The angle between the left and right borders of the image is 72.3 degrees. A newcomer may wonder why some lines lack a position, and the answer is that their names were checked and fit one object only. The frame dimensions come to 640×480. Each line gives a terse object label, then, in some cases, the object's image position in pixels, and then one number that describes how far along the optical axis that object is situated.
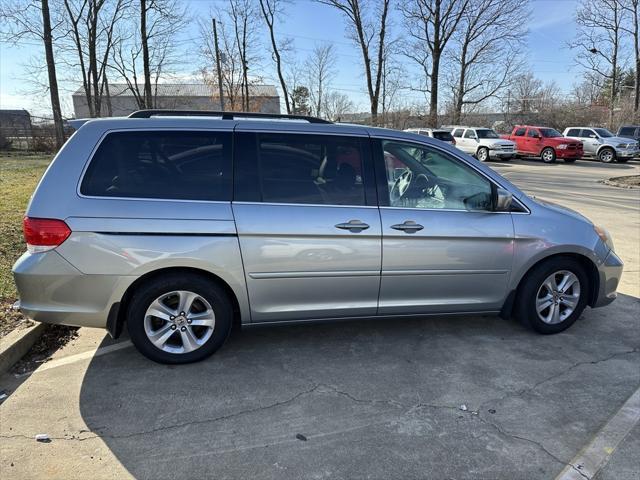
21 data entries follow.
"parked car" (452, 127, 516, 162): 23.27
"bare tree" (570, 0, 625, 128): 33.62
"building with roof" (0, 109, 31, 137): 24.25
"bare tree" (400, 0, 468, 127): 30.33
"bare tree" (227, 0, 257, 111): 33.28
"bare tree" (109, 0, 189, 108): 24.52
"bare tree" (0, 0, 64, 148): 21.36
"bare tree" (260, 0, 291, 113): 30.67
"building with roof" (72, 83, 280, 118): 52.84
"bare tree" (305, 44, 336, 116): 49.16
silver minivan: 2.96
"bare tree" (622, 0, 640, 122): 32.38
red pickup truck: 23.31
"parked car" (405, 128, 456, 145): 21.78
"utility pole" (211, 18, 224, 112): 31.84
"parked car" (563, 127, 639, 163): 23.34
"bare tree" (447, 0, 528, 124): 31.19
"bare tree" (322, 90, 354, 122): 52.12
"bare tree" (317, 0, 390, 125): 30.83
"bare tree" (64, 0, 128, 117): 25.81
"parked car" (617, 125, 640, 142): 24.69
